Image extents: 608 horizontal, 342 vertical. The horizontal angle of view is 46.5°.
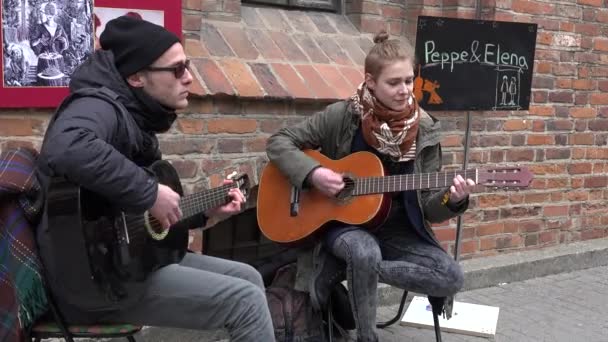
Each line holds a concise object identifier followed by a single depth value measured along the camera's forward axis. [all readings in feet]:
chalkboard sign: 11.95
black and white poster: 9.68
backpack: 11.21
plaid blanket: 6.98
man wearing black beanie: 6.75
